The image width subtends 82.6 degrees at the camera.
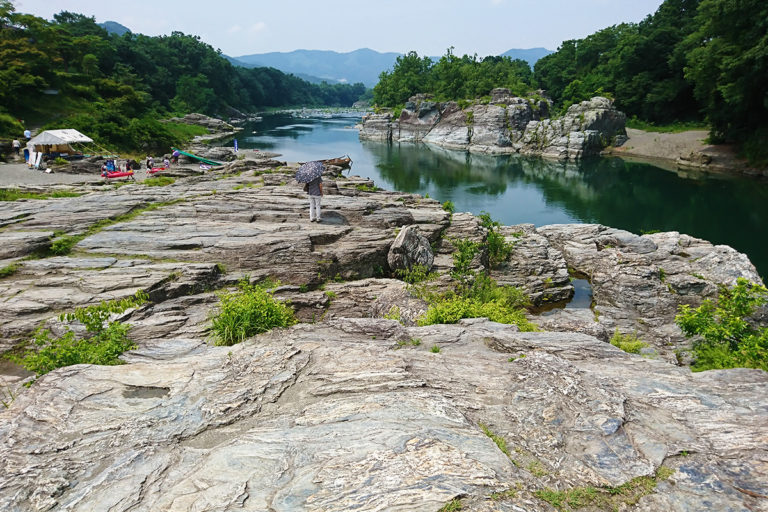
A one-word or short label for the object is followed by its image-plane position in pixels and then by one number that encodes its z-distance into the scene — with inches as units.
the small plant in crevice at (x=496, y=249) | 917.8
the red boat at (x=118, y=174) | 1295.5
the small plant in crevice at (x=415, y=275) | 660.1
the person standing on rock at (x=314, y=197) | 686.5
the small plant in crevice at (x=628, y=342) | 571.2
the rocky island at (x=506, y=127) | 2910.9
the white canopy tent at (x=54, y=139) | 1374.3
